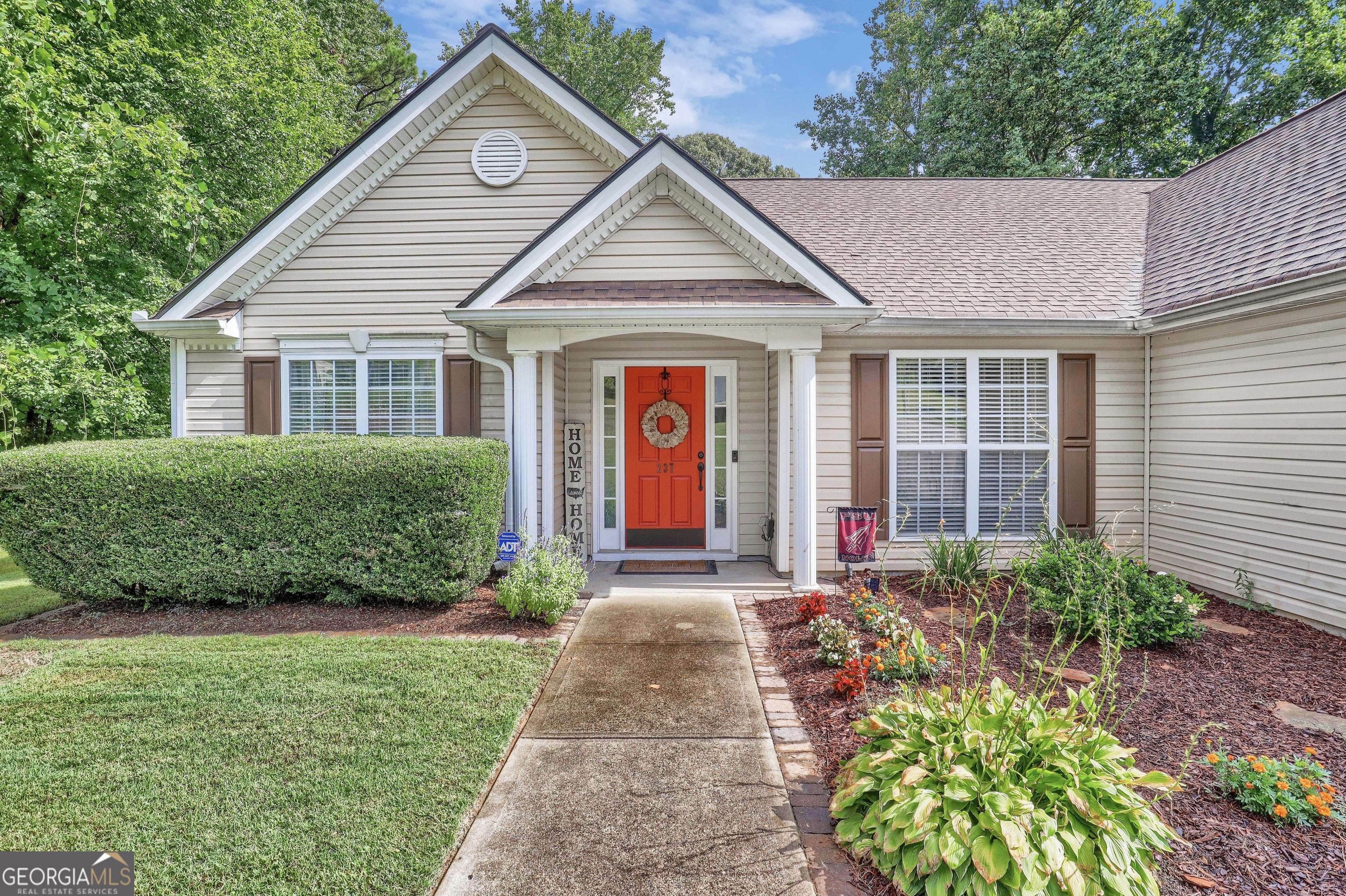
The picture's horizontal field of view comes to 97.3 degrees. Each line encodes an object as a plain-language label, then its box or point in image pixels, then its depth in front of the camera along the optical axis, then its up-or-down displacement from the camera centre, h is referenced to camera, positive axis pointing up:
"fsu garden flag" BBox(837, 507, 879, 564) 5.77 -0.91
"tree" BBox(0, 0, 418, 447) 7.77 +4.08
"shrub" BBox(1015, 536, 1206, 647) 4.21 -1.18
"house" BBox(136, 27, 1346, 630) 5.23 +1.00
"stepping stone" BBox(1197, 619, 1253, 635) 4.71 -1.54
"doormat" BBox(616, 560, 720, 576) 6.52 -1.41
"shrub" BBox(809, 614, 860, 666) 3.83 -1.34
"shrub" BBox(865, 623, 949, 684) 3.53 -1.36
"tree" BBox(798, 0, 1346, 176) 13.23 +8.30
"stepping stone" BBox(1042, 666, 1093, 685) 3.84 -1.56
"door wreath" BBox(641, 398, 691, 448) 7.21 +0.25
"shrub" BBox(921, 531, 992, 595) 5.61 -1.19
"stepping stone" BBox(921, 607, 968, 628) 4.86 -1.53
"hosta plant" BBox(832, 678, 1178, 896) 1.90 -1.27
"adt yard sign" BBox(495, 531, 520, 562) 5.61 -0.98
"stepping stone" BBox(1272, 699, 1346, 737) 3.26 -1.59
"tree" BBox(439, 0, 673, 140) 19.14 +12.87
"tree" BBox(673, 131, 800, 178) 30.50 +14.90
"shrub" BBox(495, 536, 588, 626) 4.79 -1.18
